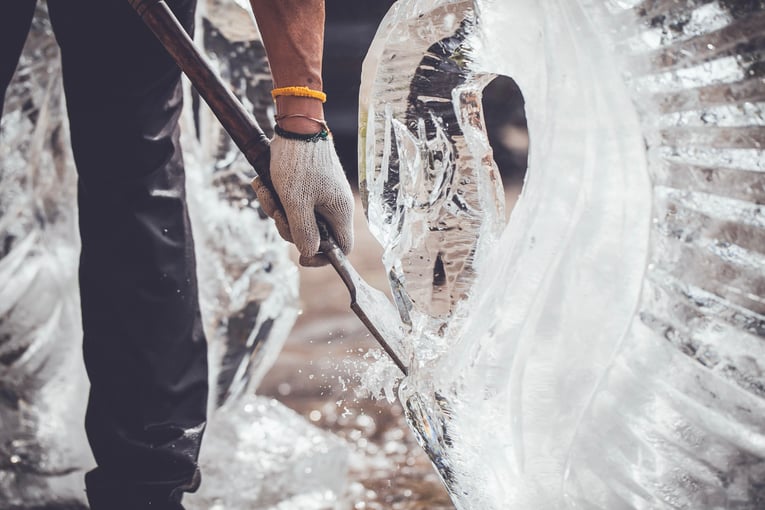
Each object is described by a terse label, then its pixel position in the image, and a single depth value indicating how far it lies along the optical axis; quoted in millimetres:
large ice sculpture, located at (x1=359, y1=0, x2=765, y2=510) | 2002
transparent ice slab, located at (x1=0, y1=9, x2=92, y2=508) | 2839
